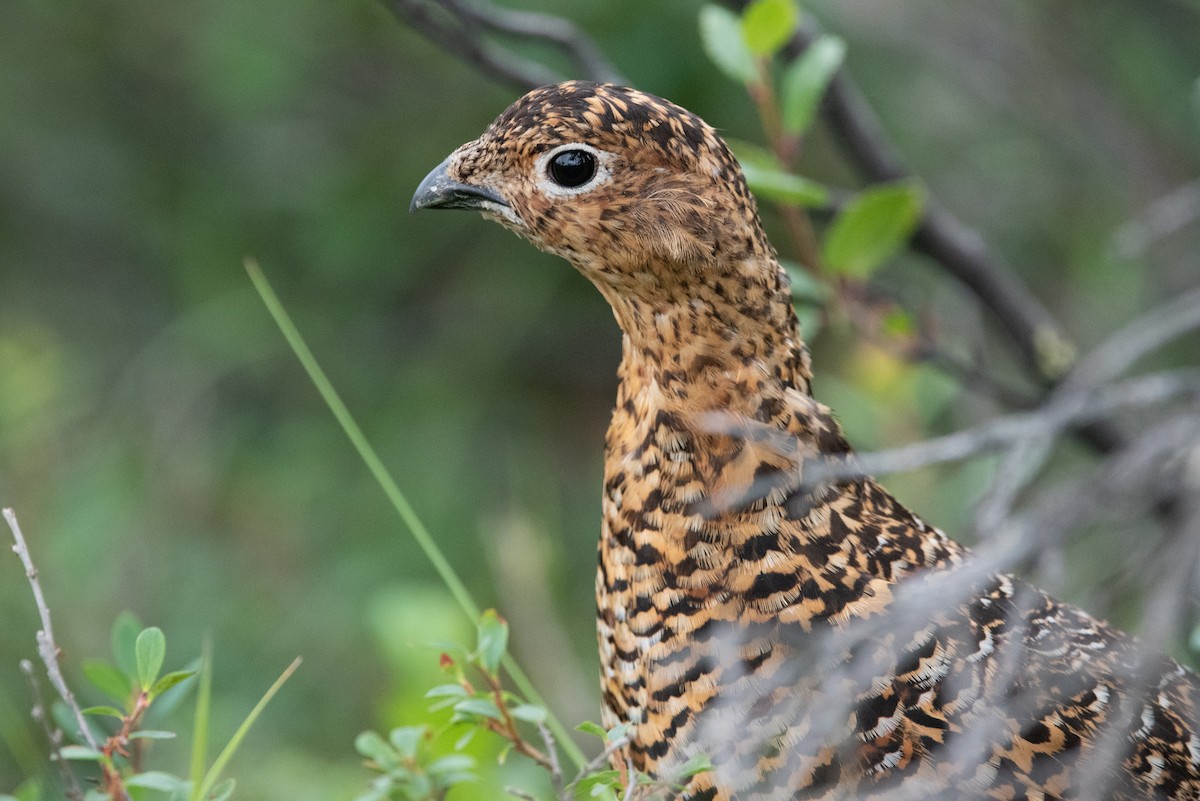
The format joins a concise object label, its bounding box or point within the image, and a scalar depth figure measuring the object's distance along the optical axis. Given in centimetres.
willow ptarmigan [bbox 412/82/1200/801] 454
